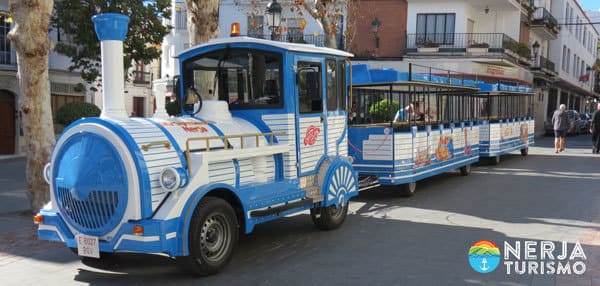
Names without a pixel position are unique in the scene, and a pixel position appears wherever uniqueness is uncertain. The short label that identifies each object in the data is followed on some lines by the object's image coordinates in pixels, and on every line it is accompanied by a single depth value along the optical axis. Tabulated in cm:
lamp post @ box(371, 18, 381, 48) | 2509
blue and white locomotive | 497
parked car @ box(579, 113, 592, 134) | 3441
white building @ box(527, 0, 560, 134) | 3338
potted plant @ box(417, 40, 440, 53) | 2556
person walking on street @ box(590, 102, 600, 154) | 1942
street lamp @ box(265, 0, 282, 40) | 1303
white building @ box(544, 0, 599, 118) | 4103
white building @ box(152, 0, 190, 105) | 3253
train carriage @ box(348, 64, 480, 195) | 991
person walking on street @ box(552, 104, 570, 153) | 1934
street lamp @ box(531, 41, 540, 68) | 3094
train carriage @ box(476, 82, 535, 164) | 1566
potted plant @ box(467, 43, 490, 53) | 2533
